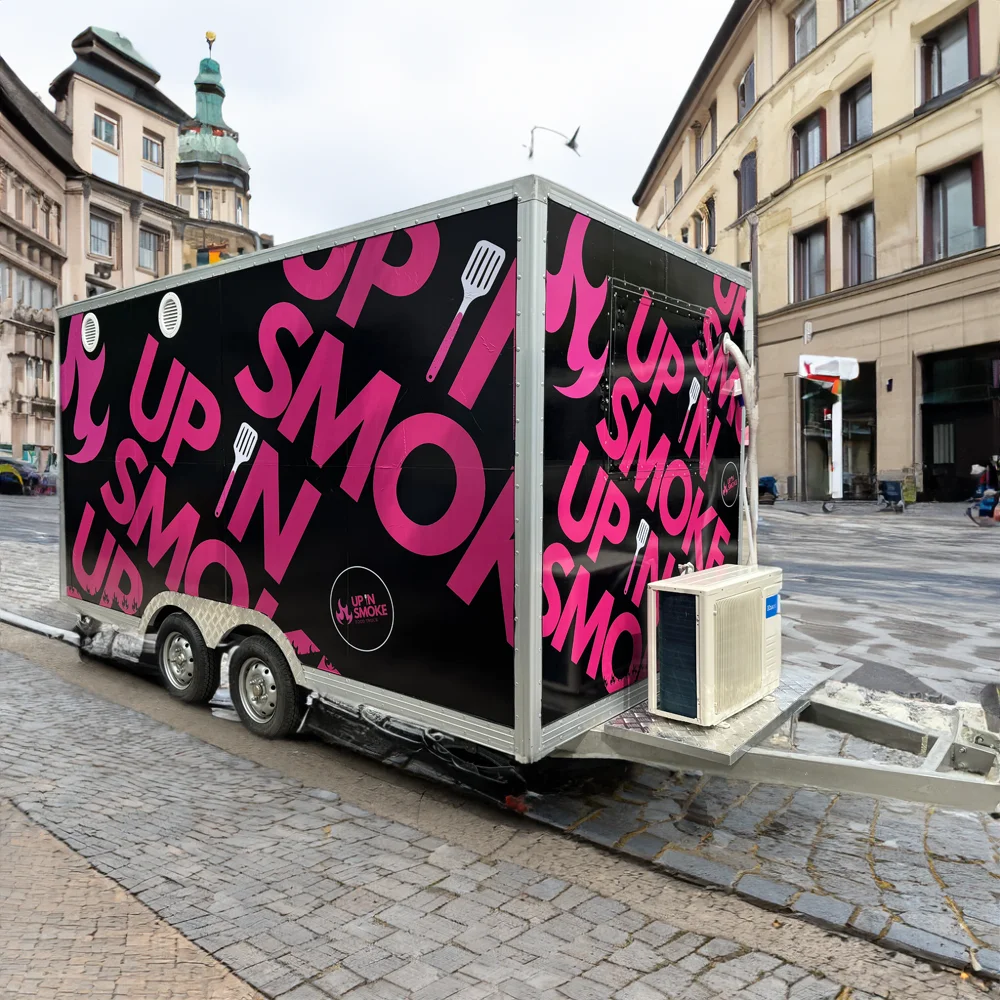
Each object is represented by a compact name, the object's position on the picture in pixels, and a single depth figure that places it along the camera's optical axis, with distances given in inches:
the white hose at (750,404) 213.9
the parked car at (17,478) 1348.4
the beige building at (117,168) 2299.5
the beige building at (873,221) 1024.9
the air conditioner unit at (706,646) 170.1
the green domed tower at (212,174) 3255.4
